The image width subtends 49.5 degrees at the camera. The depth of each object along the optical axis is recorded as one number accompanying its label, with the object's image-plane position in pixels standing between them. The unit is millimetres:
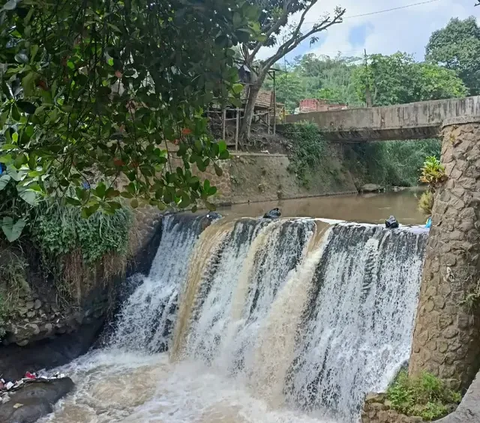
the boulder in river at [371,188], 14568
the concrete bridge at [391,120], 11422
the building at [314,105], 21231
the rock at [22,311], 5857
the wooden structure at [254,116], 12867
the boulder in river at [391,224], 5488
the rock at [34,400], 4859
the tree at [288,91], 23234
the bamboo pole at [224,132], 11647
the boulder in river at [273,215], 6925
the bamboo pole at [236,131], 12511
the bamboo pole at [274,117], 14133
